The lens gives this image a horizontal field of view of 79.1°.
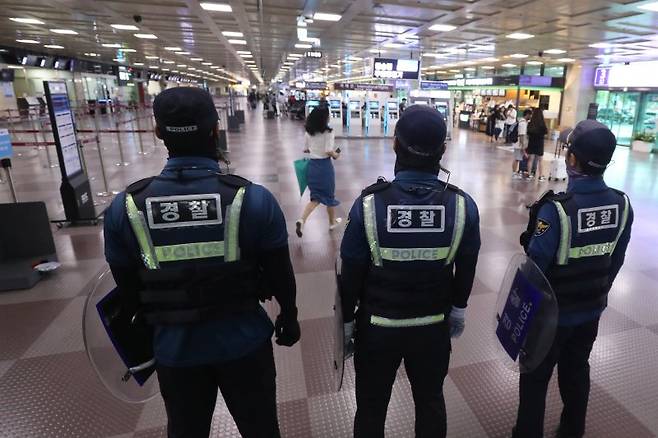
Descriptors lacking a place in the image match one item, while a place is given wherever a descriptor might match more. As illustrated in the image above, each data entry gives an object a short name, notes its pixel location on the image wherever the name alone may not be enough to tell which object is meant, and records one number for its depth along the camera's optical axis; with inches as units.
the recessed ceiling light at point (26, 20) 438.3
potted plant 542.6
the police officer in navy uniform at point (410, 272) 59.3
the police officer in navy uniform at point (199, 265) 51.7
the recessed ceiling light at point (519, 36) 456.3
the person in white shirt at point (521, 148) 347.6
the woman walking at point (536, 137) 312.5
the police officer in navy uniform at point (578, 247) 69.7
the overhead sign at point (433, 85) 658.8
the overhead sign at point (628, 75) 577.0
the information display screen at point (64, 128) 198.5
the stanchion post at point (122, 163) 386.9
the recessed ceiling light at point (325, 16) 381.8
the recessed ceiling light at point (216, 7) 348.5
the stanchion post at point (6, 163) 192.7
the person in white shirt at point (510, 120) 532.8
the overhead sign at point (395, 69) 575.5
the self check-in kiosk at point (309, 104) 735.9
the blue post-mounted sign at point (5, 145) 192.3
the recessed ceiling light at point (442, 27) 418.6
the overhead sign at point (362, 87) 681.0
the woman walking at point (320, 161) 185.0
